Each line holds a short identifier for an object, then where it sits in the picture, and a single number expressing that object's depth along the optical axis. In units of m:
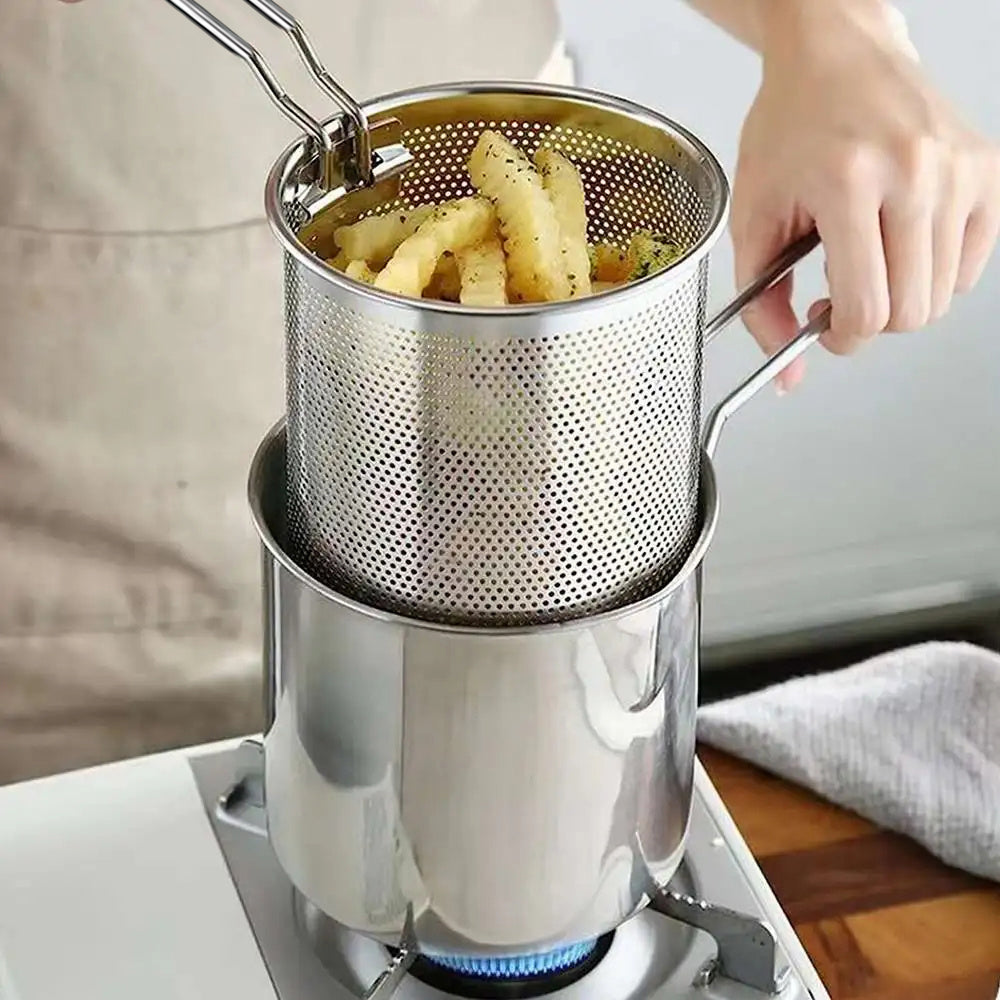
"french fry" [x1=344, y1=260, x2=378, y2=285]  0.86
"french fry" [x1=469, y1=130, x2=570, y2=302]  0.85
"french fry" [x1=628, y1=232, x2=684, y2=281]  0.89
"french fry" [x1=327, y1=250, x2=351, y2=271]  0.88
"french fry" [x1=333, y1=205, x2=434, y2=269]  0.88
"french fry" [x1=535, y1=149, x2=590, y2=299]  0.86
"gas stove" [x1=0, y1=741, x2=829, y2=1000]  0.95
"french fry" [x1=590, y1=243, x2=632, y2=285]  0.90
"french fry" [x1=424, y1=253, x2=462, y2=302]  0.87
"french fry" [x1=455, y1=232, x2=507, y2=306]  0.84
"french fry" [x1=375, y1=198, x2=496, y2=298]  0.84
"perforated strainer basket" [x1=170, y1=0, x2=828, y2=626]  0.83
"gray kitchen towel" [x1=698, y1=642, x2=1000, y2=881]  1.08
